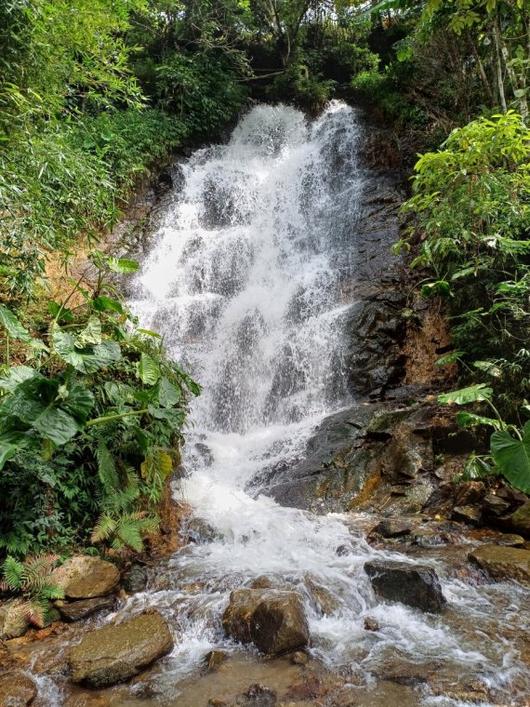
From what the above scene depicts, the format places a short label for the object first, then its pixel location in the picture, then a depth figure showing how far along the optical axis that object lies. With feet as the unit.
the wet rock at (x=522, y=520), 14.29
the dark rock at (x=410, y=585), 11.25
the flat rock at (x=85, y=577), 12.10
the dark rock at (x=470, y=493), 16.39
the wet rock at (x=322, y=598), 11.48
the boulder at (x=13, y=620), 10.86
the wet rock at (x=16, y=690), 8.87
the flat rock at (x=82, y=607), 11.64
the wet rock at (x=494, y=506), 15.23
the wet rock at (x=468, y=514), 15.58
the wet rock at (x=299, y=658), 9.56
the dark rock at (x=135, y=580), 12.96
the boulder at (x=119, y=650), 9.34
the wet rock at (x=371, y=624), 10.77
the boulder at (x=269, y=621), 9.94
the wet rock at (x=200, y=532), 16.42
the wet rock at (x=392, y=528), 15.28
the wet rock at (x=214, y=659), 9.72
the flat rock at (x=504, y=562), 12.16
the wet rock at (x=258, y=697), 8.49
